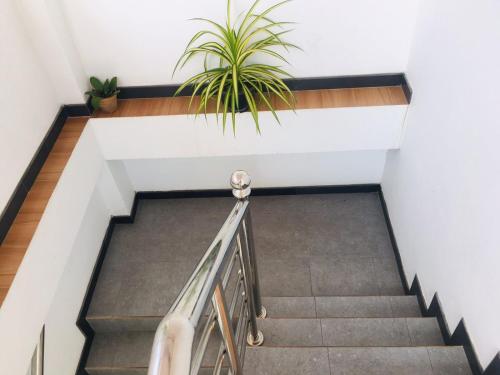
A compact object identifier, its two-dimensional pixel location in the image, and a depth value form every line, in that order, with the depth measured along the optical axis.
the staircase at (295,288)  2.09
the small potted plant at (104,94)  2.96
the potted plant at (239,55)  2.62
